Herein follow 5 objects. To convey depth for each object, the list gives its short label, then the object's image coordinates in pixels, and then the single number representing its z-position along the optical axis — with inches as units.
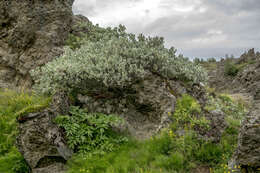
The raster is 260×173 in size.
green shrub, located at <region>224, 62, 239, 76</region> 1118.7
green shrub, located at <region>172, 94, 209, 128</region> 229.6
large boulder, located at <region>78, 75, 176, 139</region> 280.8
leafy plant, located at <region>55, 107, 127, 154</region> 230.7
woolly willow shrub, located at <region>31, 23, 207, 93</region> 278.1
